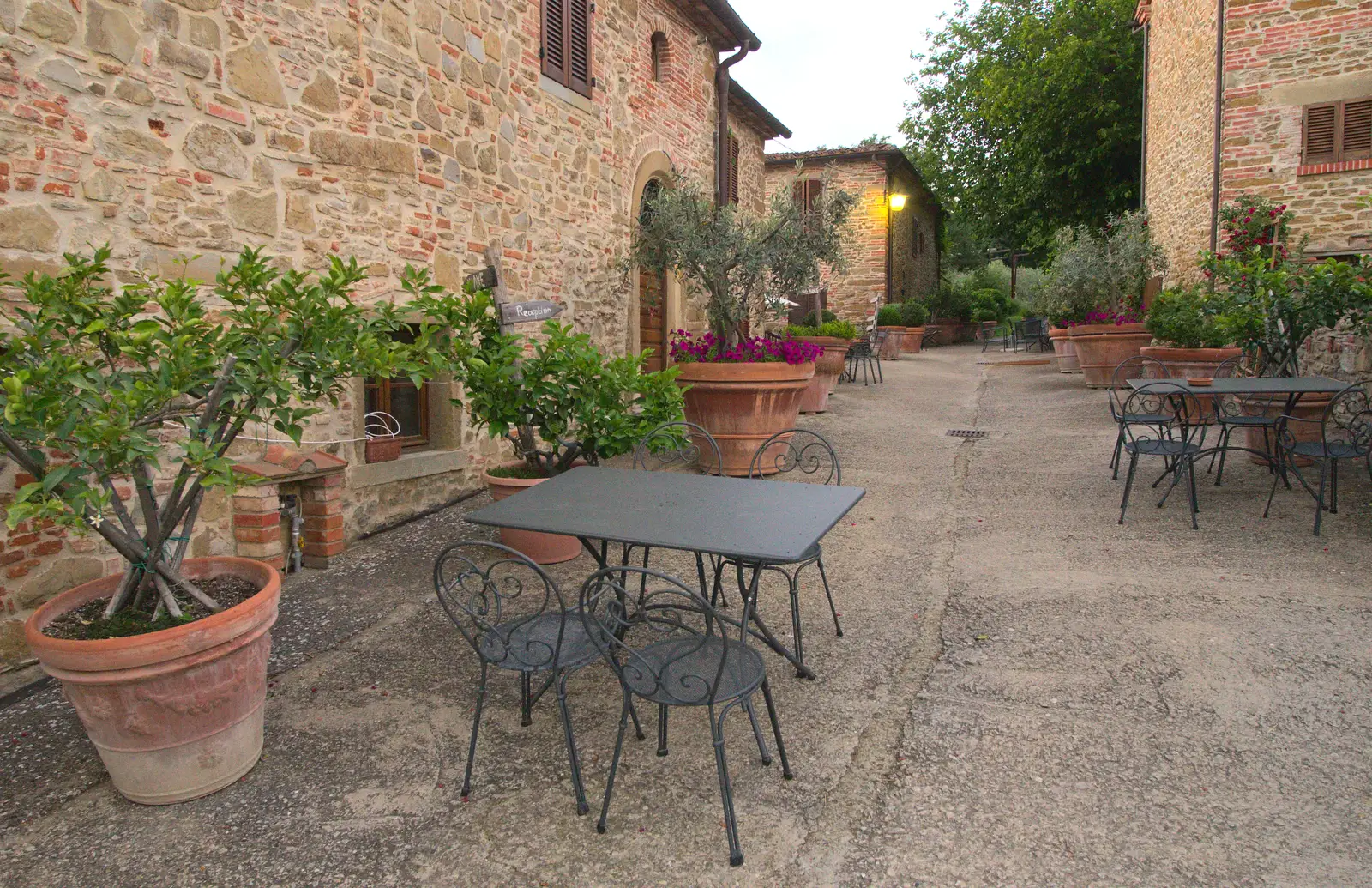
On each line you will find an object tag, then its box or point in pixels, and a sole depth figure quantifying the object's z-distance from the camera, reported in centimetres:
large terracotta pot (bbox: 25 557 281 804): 240
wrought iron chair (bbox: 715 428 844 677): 443
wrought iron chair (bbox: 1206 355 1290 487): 585
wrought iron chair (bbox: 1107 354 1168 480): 604
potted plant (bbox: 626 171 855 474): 654
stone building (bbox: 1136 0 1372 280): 1029
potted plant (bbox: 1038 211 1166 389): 1093
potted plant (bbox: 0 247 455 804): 234
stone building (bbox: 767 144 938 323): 1925
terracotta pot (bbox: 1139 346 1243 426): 855
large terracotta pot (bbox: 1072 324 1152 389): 1073
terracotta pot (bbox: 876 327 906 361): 1773
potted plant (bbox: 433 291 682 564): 474
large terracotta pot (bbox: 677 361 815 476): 645
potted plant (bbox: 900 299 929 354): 1883
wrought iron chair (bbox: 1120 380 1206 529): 538
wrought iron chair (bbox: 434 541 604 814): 241
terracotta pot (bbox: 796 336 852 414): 1006
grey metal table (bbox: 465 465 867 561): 254
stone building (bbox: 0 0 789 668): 355
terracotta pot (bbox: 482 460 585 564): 468
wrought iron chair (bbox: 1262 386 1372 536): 508
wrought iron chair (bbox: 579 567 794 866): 219
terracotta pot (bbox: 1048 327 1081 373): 1348
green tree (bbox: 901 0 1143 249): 1697
